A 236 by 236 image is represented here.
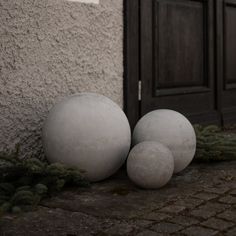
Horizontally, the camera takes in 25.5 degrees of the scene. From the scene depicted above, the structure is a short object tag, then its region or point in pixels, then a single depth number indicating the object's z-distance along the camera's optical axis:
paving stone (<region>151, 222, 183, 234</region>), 2.72
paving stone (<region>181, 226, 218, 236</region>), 2.66
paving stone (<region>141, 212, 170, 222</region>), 2.94
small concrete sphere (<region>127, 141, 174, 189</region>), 3.54
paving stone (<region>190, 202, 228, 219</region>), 2.99
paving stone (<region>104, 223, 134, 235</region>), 2.69
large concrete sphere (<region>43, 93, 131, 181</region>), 3.65
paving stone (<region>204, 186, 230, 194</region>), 3.57
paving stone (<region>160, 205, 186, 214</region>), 3.08
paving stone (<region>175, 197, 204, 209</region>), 3.21
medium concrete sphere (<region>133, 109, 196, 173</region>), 3.99
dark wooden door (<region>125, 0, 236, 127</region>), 5.17
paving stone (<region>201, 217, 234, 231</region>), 2.78
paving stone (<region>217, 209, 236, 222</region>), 2.94
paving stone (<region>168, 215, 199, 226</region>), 2.84
